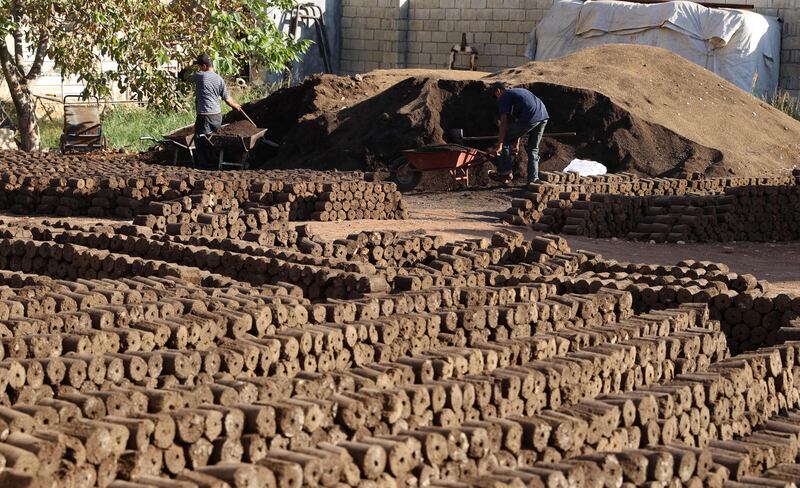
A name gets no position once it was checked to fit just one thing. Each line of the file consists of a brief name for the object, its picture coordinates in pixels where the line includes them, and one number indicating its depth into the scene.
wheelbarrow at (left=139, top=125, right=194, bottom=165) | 20.92
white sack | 18.67
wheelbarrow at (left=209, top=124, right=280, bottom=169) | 19.52
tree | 18.59
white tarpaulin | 26.08
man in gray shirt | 17.59
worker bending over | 17.77
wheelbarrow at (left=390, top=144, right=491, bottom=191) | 18.44
